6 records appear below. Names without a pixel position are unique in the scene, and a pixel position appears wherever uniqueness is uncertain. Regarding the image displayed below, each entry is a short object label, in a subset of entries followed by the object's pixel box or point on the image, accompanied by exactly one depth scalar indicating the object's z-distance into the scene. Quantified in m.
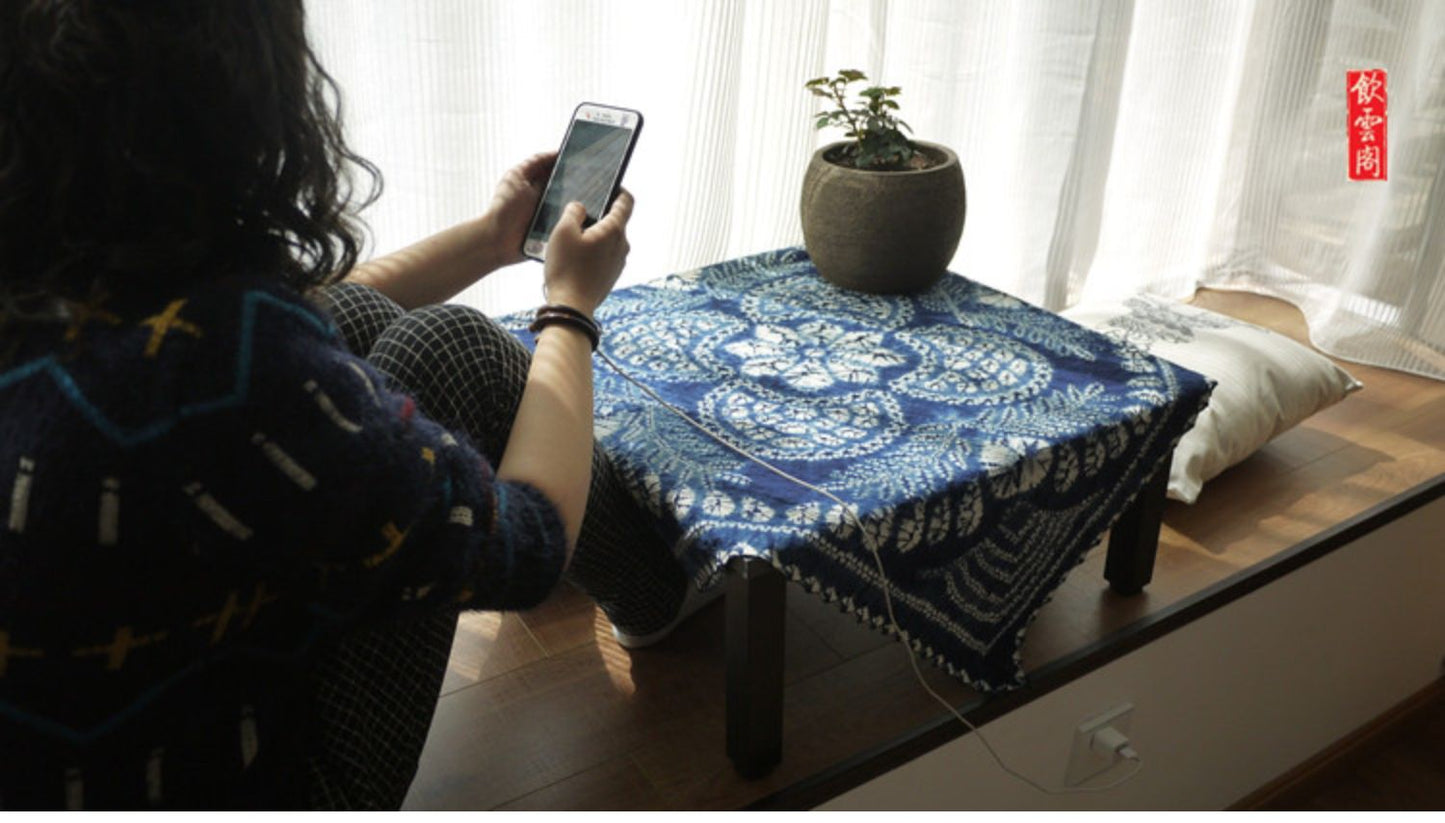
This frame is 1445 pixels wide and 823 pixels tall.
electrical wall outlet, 1.19
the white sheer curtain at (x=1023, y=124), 1.26
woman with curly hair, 0.52
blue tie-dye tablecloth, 0.90
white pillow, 1.42
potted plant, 1.20
